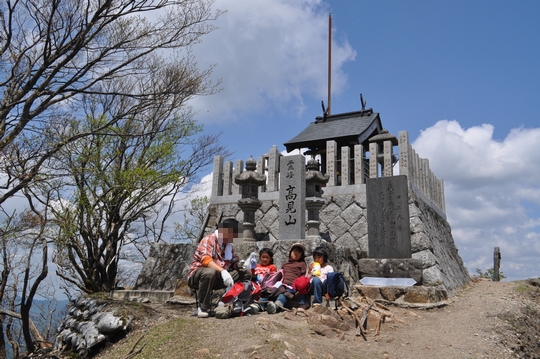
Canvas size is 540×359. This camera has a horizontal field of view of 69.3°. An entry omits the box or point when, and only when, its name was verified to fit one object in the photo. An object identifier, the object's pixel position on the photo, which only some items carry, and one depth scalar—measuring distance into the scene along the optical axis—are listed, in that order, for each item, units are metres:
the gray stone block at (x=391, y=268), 7.39
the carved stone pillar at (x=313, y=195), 8.34
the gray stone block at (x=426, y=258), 8.18
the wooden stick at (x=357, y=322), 4.62
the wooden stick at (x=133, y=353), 4.08
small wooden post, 13.76
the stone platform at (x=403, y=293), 6.95
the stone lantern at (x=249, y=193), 8.68
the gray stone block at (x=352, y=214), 9.70
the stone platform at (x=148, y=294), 7.80
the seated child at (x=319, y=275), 5.34
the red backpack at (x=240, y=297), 4.98
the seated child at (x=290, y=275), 5.34
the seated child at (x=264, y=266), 5.71
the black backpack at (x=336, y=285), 5.33
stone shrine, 7.58
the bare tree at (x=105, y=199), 8.62
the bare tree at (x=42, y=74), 5.67
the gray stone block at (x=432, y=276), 7.73
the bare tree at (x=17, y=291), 7.14
